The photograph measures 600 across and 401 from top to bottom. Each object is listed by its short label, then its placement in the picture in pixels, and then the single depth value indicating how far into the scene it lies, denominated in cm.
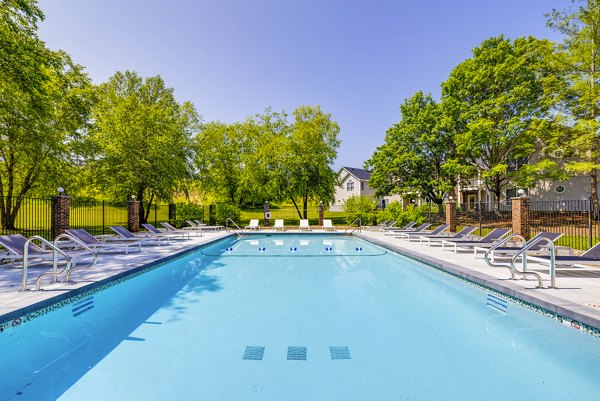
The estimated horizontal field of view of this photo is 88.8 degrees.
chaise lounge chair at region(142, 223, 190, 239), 1503
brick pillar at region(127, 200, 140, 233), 1841
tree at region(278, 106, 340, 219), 3061
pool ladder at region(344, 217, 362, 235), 2157
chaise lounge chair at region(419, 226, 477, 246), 1307
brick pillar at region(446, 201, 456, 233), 1803
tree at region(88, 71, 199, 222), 2112
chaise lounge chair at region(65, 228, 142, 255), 964
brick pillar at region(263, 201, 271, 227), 2620
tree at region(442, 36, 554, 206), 2283
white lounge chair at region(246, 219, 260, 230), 2412
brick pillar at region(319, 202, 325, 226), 2717
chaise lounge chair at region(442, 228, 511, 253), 1078
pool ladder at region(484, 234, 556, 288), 568
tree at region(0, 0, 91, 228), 1158
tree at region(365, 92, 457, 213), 2720
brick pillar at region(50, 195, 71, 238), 1149
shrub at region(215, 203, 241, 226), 2506
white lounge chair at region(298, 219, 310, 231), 2392
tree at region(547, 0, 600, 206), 1903
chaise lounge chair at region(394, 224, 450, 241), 1484
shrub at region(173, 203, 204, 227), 2392
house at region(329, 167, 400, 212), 4669
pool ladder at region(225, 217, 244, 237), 2118
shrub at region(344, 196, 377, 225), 2567
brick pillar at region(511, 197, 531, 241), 1269
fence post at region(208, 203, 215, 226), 2549
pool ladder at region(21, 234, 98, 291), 540
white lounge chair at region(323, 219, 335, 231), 2330
